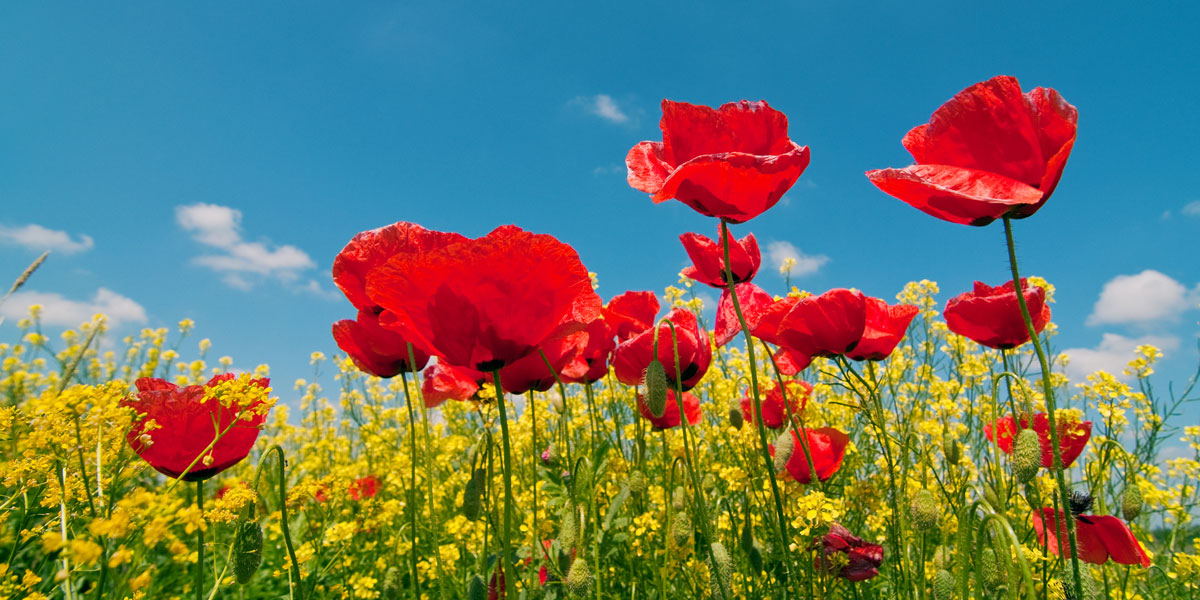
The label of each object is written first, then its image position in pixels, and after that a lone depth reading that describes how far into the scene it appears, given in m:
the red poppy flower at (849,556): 0.54
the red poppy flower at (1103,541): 0.49
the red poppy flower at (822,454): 0.60
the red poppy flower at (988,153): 0.40
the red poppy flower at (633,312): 0.61
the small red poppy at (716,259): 0.59
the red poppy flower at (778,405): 0.66
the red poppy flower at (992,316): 0.52
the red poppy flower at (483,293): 0.37
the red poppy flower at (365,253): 0.43
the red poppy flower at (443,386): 0.55
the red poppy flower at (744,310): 0.53
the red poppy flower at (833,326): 0.51
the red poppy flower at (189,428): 0.43
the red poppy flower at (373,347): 0.48
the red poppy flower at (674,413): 0.64
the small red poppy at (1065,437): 0.57
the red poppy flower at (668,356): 0.55
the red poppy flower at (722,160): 0.43
